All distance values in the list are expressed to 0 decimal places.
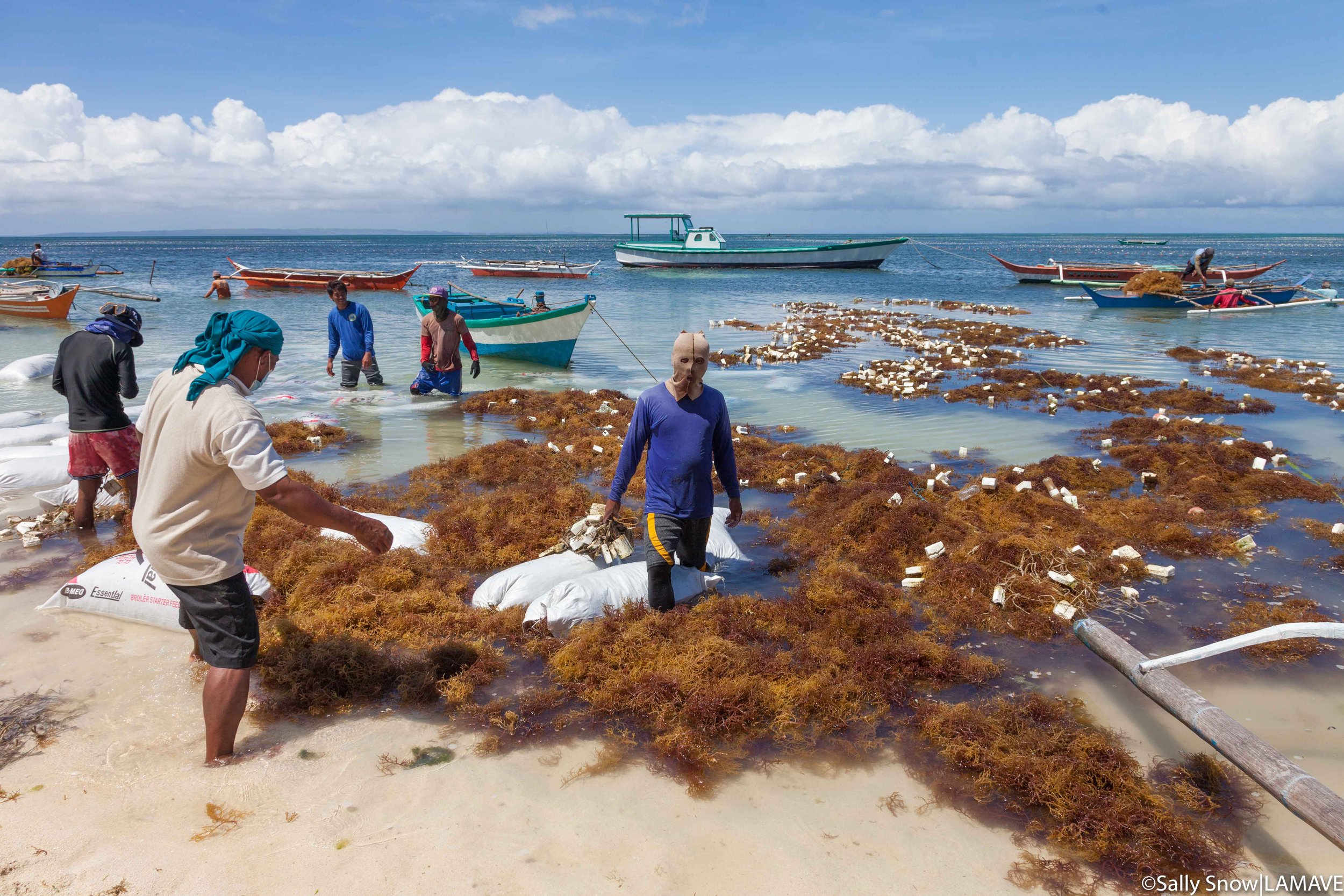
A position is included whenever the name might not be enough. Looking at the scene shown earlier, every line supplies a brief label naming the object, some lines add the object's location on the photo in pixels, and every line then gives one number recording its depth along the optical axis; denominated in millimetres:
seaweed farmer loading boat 24859
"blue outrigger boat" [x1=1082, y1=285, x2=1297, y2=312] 24609
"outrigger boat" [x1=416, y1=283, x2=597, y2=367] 14906
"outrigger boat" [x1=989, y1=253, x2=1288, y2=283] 29781
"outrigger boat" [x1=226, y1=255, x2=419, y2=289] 37062
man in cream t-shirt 2863
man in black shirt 5406
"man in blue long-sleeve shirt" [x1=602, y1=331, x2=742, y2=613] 4230
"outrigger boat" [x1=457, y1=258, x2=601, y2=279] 43406
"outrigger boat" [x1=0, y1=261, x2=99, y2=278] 33475
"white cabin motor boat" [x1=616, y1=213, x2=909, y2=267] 52438
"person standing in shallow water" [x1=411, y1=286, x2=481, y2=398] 10797
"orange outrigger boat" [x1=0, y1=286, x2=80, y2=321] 21953
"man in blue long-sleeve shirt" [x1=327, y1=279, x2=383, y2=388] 11039
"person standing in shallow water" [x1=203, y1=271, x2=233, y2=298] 32156
